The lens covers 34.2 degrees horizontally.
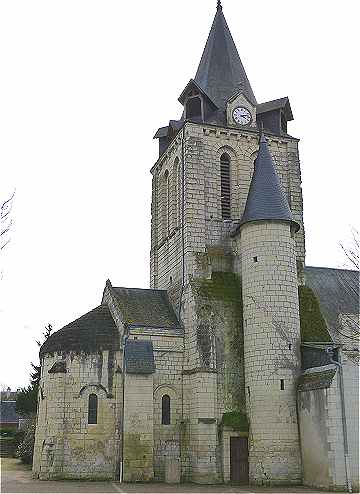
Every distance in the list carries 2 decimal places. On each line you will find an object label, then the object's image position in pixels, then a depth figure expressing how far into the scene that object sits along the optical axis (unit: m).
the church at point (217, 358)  23.25
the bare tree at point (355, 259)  18.89
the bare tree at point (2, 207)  15.11
